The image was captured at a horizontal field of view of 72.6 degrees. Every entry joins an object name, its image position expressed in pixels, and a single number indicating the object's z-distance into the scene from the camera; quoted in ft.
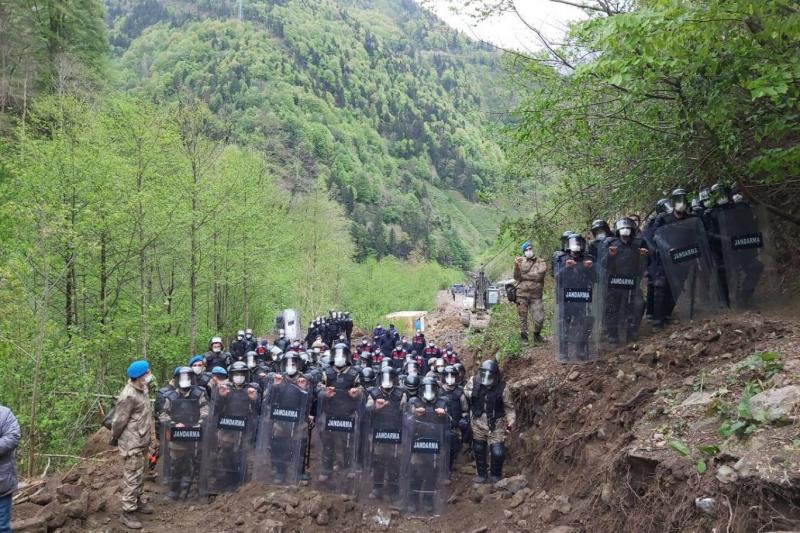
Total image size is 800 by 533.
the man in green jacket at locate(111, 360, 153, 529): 23.62
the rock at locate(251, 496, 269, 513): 23.89
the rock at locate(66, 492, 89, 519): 22.71
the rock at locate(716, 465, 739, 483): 14.62
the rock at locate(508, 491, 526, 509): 23.79
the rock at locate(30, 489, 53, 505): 24.21
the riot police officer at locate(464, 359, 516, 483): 27.40
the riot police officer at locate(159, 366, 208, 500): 27.02
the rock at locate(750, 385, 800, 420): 15.84
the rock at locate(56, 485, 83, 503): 24.80
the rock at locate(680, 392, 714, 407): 19.26
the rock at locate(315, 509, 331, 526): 23.49
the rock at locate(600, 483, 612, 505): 18.32
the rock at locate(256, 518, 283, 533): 22.16
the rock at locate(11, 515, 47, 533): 20.86
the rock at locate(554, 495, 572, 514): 21.02
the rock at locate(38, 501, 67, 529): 21.80
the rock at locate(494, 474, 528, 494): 25.72
